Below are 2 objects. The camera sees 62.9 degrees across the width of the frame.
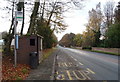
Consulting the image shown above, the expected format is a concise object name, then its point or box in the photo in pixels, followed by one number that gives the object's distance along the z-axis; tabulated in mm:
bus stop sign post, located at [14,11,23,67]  5979
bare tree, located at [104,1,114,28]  28616
